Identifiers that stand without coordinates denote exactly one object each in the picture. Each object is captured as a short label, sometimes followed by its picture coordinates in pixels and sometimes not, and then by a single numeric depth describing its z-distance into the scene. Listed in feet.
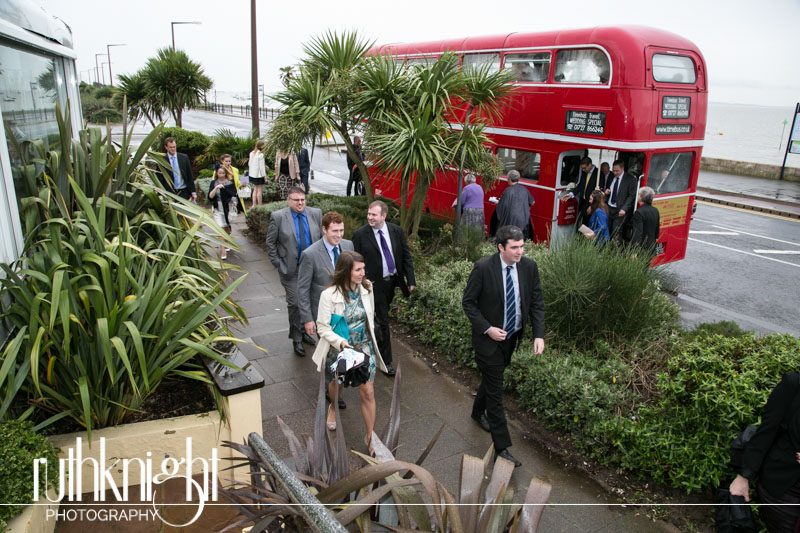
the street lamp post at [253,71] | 58.58
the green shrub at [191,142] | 63.98
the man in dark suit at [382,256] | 20.16
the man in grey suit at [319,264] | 18.13
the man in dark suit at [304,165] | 50.69
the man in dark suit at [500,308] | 15.74
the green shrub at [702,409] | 13.83
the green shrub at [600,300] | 19.54
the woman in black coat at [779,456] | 11.06
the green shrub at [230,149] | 57.57
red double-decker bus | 30.68
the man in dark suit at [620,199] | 33.24
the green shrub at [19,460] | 10.34
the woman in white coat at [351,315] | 15.30
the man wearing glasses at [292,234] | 21.57
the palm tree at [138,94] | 69.26
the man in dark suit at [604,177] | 36.64
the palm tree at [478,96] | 29.45
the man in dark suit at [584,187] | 35.91
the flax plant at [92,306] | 11.96
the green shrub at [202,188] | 46.21
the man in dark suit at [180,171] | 33.42
